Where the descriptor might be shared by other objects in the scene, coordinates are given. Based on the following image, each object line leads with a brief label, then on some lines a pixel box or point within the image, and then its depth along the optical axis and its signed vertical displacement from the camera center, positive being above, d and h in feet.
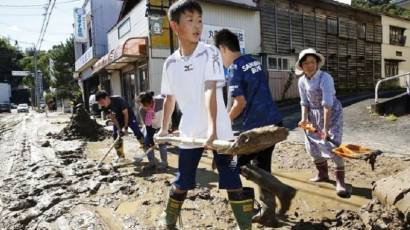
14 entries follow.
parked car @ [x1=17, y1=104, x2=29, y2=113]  174.09 -5.72
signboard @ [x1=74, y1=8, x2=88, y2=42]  82.69 +15.42
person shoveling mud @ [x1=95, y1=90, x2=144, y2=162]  23.32 -1.22
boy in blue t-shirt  11.11 -0.21
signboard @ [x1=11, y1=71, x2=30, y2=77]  203.62 +13.03
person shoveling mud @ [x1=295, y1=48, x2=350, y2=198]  13.56 -0.75
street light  45.37 +9.61
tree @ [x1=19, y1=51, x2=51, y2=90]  187.34 +16.61
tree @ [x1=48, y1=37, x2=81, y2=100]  126.11 +8.54
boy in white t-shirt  9.07 -0.18
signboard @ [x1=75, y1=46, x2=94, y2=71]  76.08 +7.74
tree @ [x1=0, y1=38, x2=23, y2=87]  233.14 +23.85
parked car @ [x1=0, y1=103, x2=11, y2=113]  179.63 -4.93
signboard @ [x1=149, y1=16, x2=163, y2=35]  46.68 +8.58
